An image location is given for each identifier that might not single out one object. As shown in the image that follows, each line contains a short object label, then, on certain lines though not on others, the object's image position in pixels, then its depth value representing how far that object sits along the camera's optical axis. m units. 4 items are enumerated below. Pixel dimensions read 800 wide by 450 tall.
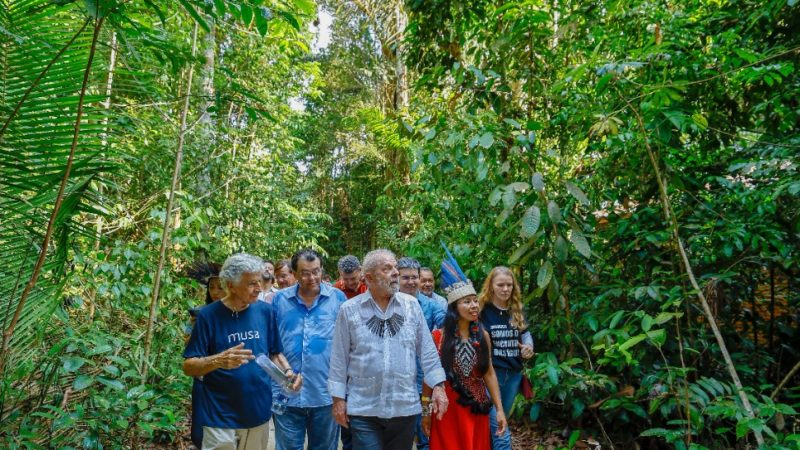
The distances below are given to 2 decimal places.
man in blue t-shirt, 3.83
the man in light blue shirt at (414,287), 5.86
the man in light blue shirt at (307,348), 4.47
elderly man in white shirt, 3.77
